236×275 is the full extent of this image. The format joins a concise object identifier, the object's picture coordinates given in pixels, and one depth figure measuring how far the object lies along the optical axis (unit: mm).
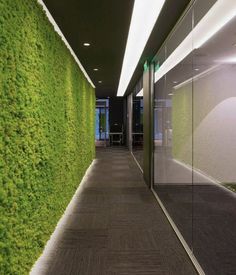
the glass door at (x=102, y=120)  14139
